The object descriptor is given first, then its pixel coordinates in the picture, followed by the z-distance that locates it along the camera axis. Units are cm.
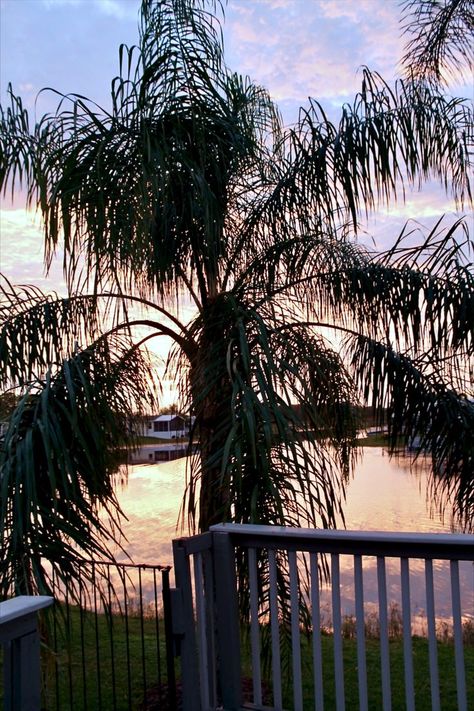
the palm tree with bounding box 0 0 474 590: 327
